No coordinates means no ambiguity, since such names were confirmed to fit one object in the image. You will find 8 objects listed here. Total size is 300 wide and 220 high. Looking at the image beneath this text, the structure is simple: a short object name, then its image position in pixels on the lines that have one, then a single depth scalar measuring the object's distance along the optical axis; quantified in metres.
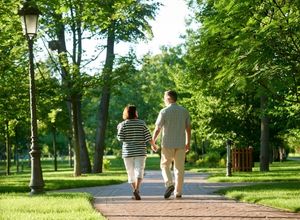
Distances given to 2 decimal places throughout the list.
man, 11.20
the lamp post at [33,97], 13.20
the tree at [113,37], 24.30
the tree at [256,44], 10.54
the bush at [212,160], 38.44
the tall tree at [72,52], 23.19
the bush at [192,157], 45.99
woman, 11.40
